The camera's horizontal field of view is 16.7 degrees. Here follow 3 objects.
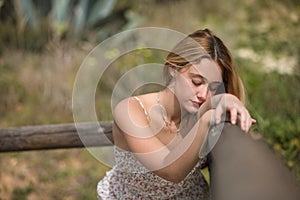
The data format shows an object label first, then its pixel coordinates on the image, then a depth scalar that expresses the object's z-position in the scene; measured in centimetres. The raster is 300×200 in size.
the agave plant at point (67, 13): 1129
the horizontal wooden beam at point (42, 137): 507
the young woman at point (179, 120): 306
